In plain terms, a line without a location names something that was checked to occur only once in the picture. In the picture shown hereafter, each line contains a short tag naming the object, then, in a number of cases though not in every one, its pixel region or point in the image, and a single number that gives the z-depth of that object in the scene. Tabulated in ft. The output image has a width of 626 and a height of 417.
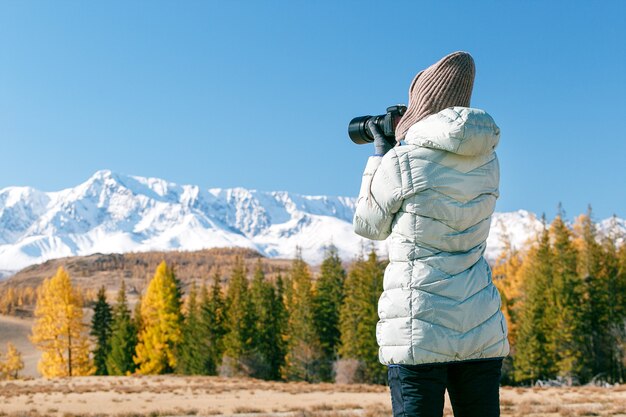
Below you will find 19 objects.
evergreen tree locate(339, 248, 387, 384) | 141.90
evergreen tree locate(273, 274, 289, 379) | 169.99
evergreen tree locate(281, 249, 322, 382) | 155.94
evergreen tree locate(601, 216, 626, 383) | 131.85
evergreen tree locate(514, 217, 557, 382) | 135.64
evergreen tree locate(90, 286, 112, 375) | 189.78
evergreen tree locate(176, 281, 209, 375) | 164.66
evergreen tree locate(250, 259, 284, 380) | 163.32
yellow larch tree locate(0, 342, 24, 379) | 207.00
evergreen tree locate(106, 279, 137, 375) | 175.73
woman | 9.83
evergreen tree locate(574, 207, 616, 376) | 137.59
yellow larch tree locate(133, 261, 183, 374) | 166.91
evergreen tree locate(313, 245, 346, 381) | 161.48
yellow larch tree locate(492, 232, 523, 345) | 155.12
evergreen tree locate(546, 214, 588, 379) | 132.98
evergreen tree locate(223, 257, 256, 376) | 159.74
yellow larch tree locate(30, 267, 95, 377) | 157.99
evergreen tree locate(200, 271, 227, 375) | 167.94
